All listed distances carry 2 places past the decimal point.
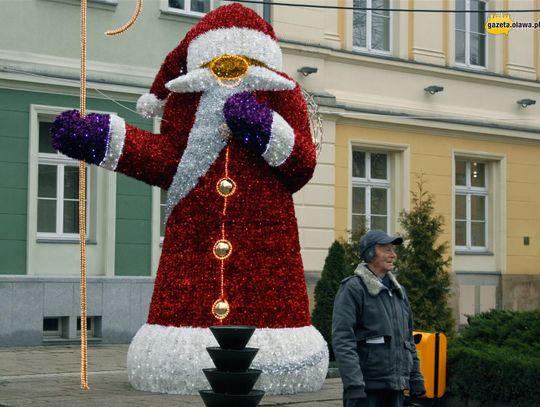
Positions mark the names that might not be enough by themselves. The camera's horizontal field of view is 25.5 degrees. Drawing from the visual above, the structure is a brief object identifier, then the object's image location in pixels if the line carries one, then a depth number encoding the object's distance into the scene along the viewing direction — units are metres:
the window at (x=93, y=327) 17.34
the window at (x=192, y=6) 18.83
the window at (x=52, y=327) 17.12
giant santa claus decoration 10.55
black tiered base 8.08
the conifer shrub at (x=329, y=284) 15.38
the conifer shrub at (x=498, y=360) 9.94
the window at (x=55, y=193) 17.36
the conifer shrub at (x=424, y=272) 14.95
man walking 6.82
